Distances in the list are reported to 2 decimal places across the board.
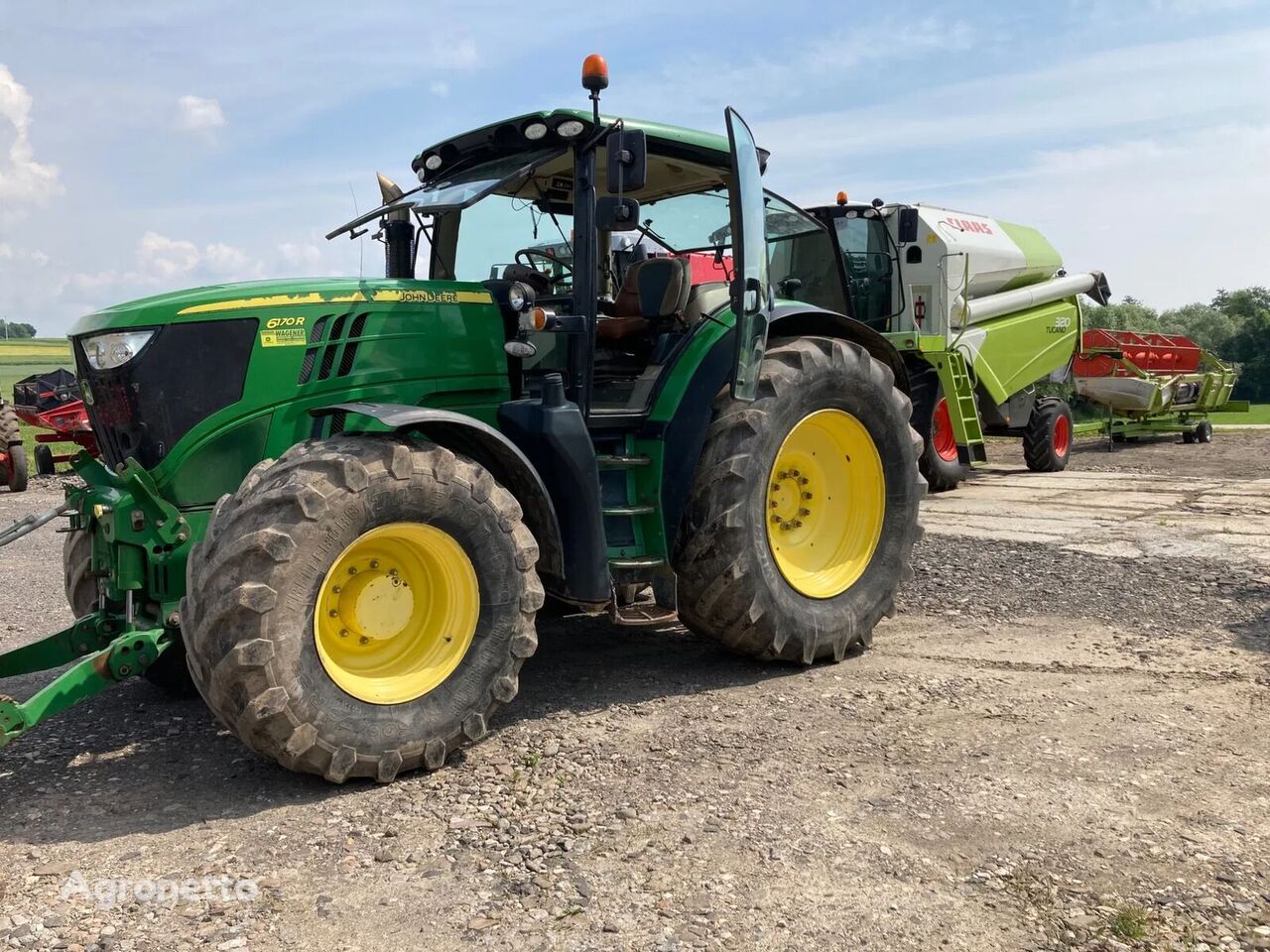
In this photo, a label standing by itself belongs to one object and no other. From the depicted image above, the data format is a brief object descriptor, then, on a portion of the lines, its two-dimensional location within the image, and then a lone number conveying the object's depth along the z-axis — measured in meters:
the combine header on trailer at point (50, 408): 12.80
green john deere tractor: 3.54
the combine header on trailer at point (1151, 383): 17.14
